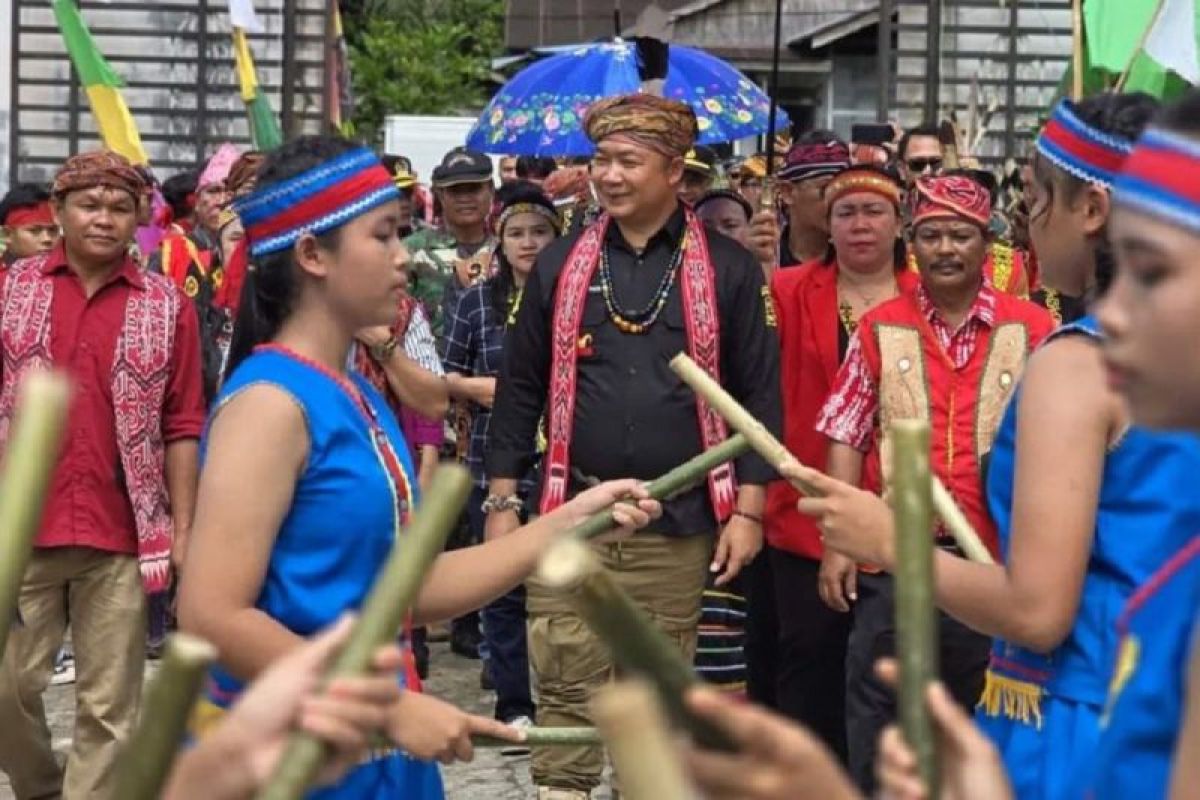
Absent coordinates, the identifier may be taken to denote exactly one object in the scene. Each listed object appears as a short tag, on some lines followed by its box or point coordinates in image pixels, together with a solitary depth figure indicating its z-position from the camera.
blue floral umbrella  10.96
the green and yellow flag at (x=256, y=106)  17.95
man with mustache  6.65
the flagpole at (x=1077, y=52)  10.04
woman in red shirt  7.70
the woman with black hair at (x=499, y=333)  9.34
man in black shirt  7.04
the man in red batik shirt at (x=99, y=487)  7.54
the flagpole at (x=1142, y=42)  8.47
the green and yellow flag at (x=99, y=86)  16.12
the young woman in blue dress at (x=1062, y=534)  3.61
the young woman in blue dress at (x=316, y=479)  3.95
